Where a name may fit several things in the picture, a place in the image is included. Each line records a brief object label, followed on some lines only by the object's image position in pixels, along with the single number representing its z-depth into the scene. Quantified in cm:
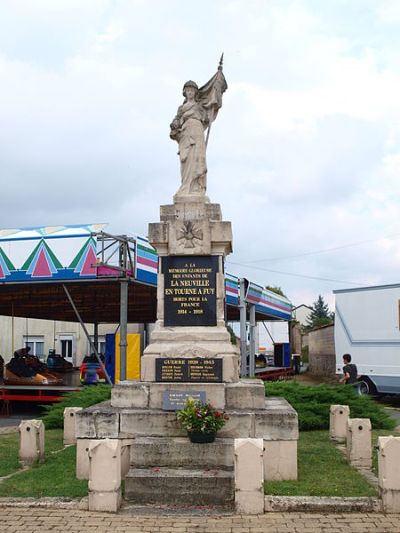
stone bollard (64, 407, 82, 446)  1045
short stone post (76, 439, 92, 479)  777
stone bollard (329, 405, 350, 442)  1078
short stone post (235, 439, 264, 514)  646
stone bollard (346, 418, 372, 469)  836
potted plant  752
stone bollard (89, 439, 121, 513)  647
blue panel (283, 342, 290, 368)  3231
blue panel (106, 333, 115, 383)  1833
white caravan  1816
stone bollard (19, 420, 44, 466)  887
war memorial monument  708
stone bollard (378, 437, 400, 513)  643
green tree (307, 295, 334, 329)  7990
